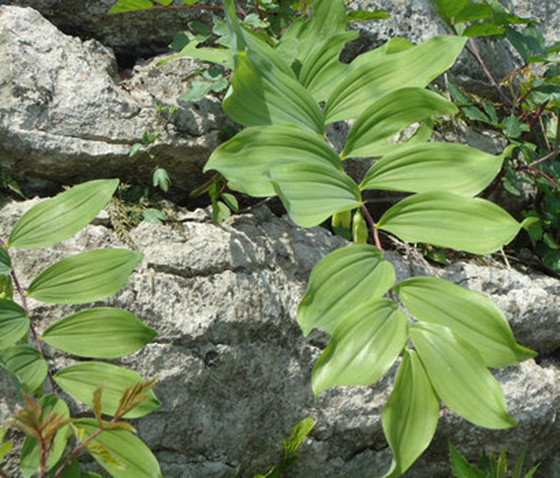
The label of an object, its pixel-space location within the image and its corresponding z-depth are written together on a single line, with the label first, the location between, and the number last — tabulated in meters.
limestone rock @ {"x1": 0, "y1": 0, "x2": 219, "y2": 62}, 2.00
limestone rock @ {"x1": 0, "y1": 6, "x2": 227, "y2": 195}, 1.71
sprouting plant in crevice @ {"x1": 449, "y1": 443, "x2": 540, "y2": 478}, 1.65
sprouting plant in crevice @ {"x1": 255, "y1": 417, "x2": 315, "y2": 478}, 1.64
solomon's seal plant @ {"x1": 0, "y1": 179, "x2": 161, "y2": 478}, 1.23
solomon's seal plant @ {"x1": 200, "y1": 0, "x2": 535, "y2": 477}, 1.09
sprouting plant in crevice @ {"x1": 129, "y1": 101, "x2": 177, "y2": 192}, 1.78
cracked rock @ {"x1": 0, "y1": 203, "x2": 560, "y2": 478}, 1.56
